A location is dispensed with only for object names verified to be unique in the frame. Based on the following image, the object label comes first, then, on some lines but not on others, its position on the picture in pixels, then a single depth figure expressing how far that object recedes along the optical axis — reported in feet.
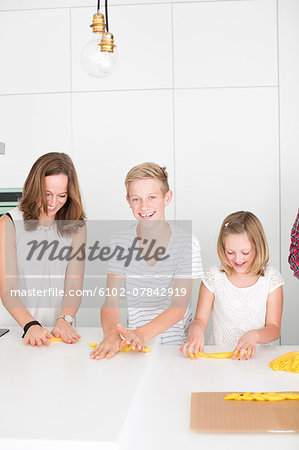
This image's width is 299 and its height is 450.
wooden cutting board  3.21
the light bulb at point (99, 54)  4.32
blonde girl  5.69
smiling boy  5.46
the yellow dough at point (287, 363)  4.20
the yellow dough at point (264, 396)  3.59
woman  5.67
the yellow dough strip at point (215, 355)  4.65
